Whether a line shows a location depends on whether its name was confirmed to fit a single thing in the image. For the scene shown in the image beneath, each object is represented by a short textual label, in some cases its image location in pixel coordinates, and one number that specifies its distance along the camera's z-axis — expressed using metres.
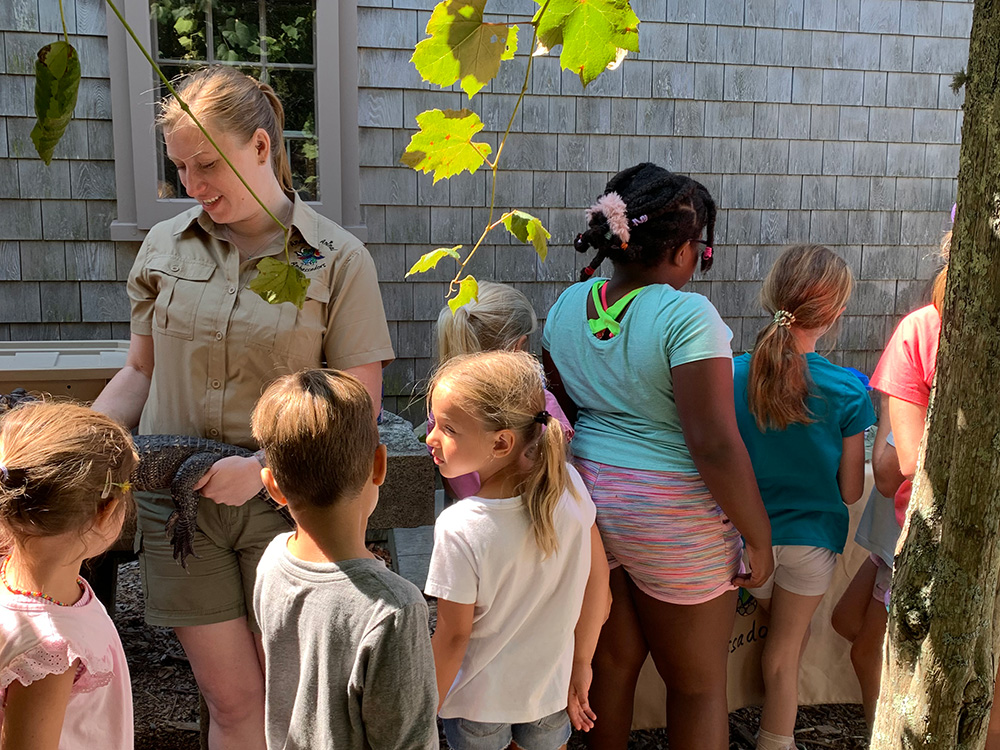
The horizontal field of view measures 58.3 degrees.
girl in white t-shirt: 1.77
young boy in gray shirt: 1.34
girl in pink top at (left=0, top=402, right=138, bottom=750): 1.34
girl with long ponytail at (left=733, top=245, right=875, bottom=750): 2.29
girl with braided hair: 1.86
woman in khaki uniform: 1.91
